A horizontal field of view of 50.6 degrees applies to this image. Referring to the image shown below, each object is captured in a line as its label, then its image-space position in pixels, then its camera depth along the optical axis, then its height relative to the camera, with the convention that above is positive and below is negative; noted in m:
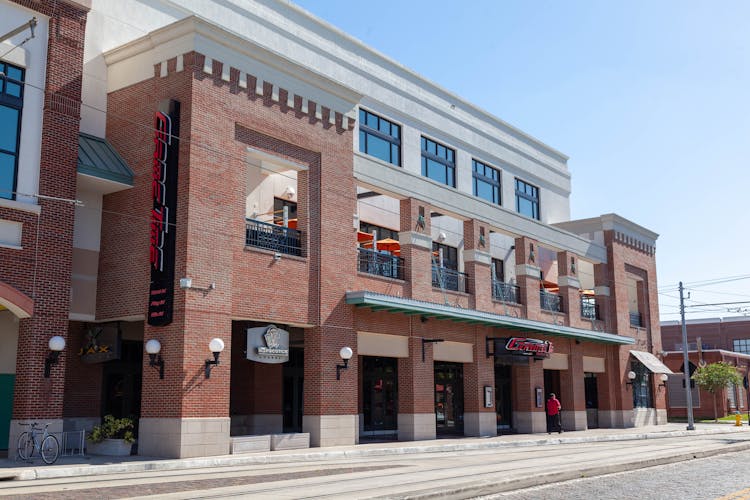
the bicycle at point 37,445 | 19.02 -1.40
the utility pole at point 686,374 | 42.56 +0.50
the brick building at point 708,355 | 62.03 +2.27
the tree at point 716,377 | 56.53 +0.45
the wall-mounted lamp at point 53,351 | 19.88 +0.90
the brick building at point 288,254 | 22.31 +4.42
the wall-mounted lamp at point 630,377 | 43.31 +0.35
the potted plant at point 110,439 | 20.81 -1.39
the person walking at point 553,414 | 34.91 -1.31
